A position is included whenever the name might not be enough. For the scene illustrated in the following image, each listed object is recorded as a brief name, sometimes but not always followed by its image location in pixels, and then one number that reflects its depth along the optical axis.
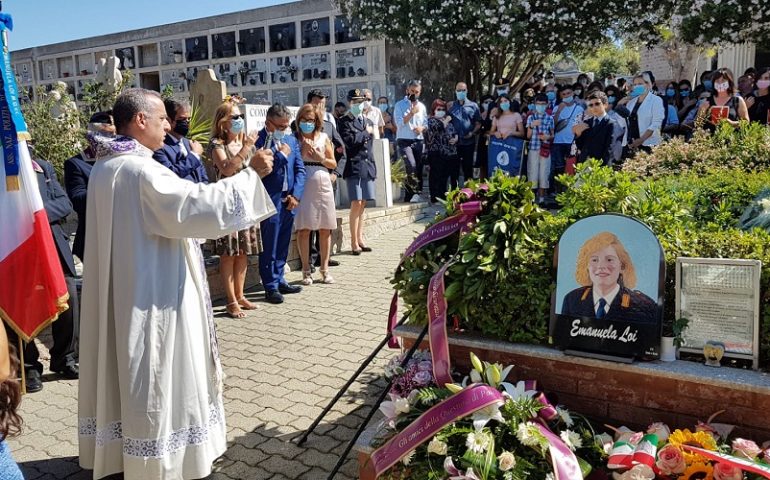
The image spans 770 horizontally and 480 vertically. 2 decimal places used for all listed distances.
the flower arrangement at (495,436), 2.57
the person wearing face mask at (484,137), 11.71
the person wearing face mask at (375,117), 10.85
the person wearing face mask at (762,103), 9.93
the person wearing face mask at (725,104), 8.93
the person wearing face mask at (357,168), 8.59
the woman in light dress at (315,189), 7.05
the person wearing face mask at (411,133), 11.98
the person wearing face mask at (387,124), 13.44
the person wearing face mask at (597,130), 8.83
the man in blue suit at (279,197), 6.40
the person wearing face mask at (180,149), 5.31
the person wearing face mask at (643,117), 9.95
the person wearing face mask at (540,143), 10.68
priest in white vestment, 3.19
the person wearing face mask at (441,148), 11.06
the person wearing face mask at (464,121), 11.24
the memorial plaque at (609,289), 2.82
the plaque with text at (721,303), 2.69
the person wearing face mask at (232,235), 6.02
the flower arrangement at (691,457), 2.45
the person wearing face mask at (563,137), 10.69
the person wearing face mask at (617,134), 8.84
